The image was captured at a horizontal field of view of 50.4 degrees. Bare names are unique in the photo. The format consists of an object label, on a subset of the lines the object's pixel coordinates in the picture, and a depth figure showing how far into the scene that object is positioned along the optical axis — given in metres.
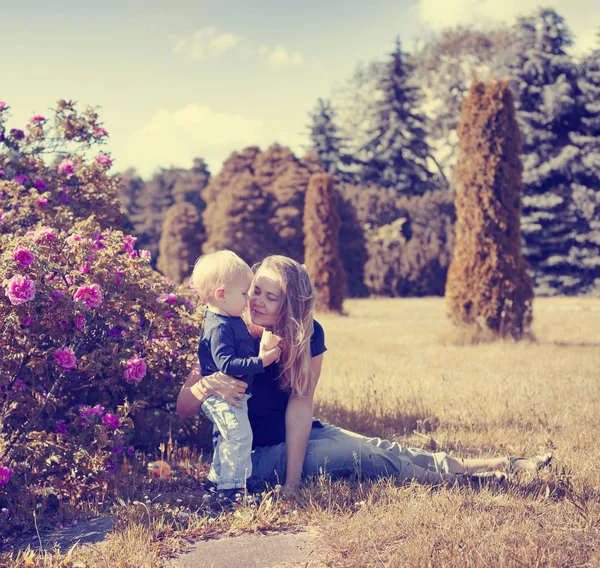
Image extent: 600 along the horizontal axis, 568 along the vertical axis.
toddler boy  3.51
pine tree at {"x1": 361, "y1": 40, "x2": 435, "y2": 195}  36.19
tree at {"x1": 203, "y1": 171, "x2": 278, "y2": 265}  28.42
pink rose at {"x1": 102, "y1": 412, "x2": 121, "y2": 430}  3.79
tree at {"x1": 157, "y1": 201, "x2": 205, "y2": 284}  30.56
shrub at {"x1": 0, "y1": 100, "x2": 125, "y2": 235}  5.45
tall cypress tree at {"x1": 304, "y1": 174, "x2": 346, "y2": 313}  18.83
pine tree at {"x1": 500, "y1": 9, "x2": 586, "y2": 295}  27.75
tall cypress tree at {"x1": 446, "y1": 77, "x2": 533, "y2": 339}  10.92
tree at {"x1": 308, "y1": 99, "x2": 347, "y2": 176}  37.97
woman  3.68
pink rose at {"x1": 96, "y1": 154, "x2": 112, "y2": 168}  5.60
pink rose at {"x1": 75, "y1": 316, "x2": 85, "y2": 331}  3.60
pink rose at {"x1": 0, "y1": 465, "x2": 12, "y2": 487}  3.31
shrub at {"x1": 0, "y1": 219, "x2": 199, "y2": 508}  3.55
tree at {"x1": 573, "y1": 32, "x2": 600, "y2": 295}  27.41
